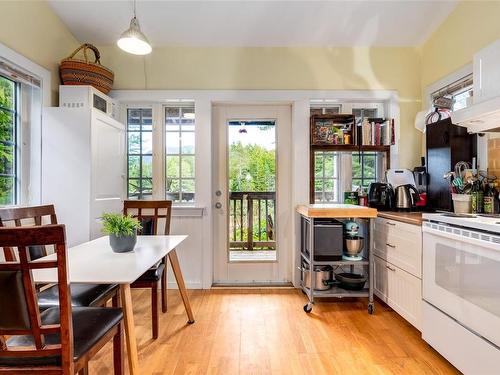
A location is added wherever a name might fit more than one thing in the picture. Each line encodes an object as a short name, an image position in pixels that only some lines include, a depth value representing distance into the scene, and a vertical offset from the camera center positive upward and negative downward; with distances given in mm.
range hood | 1828 +455
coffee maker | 2969 +69
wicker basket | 2773 +1035
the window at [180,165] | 3469 +254
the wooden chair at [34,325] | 1021 -468
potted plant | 1881 -259
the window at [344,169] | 3451 +216
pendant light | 2139 +1004
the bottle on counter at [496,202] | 2238 -89
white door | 3500 +62
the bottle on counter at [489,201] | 2238 -82
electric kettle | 2889 -72
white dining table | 1363 -381
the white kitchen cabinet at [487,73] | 1940 +741
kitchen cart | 2730 -511
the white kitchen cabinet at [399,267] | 2271 -617
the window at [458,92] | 2729 +889
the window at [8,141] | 2389 +360
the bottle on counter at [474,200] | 2280 -77
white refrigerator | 2635 +173
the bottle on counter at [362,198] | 3232 -93
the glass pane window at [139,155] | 3447 +359
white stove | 1567 -557
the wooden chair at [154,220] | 2726 -274
